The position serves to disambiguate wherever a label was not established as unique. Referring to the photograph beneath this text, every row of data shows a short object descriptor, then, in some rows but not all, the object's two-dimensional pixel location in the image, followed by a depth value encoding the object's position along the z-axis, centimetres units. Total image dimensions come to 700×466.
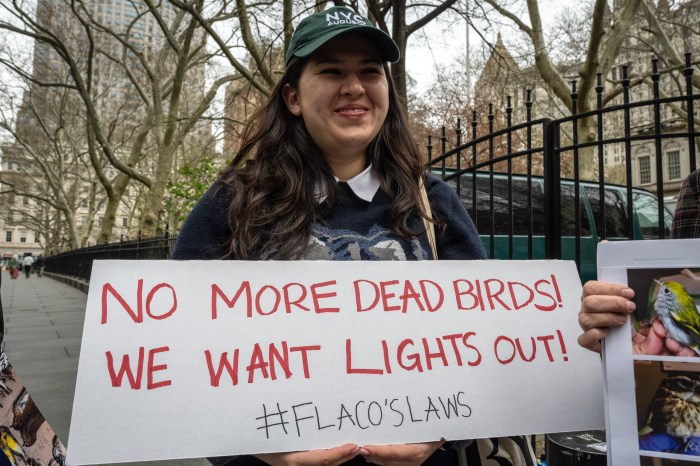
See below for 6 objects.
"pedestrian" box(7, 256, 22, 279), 3350
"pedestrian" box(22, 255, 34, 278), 3942
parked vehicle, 463
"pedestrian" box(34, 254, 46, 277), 4521
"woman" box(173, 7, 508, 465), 144
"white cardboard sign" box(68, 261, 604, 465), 122
